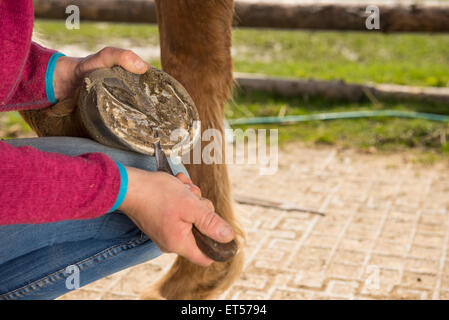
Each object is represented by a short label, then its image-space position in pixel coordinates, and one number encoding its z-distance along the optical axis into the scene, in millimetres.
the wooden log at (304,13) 3670
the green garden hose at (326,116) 3650
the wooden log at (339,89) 3875
